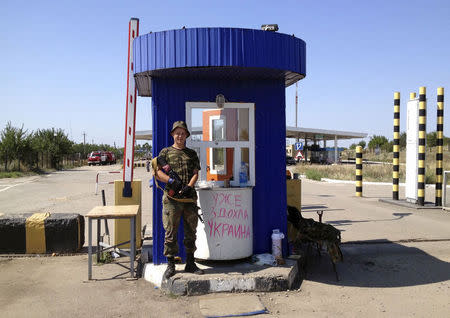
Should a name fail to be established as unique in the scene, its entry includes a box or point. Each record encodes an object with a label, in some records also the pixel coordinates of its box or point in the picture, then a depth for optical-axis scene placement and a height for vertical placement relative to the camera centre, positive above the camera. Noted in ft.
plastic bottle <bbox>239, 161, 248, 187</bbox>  18.48 -1.08
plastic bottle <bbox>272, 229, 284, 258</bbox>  18.24 -4.09
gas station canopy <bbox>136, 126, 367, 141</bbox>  154.15 +8.11
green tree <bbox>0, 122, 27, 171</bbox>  107.88 +2.32
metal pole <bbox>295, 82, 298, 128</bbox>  178.69 +23.72
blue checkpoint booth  16.43 +2.76
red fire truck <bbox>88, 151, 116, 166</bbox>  171.01 -2.17
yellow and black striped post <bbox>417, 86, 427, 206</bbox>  40.22 +1.15
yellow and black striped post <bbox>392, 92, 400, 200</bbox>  44.88 +1.17
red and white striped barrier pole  20.68 +1.40
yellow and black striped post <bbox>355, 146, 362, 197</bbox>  51.93 -2.89
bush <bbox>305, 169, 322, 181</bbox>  83.05 -4.60
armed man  16.19 -1.61
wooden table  17.46 -2.72
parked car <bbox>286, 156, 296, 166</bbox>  157.66 -3.09
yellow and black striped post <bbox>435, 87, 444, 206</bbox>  40.91 +1.08
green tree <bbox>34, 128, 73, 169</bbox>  134.41 +3.14
